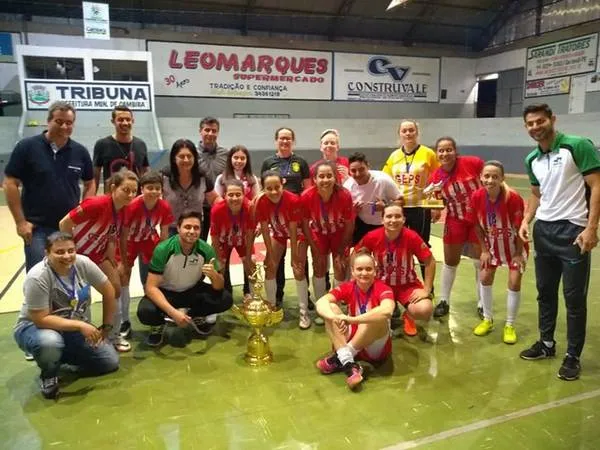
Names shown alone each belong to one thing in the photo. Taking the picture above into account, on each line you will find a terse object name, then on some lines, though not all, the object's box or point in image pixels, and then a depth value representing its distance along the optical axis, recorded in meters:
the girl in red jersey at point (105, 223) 3.50
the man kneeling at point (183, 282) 3.72
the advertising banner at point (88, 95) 13.99
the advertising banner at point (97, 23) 13.53
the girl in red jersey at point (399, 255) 3.77
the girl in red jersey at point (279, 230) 4.10
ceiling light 8.85
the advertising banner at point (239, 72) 16.91
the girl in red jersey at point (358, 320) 3.23
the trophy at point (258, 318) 3.55
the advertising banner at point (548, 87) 17.56
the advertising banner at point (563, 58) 16.72
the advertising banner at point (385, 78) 19.09
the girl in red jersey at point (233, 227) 4.12
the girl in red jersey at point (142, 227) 3.81
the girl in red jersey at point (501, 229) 3.90
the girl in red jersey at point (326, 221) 4.05
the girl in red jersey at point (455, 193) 4.24
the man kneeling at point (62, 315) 3.02
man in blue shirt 3.44
